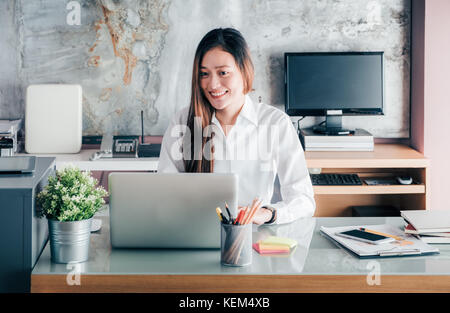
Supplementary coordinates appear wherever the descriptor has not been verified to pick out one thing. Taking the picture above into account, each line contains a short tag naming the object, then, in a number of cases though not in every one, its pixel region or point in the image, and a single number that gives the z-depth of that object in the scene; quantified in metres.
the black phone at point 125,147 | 3.37
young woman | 2.07
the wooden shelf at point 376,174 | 3.30
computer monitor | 3.63
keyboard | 3.34
